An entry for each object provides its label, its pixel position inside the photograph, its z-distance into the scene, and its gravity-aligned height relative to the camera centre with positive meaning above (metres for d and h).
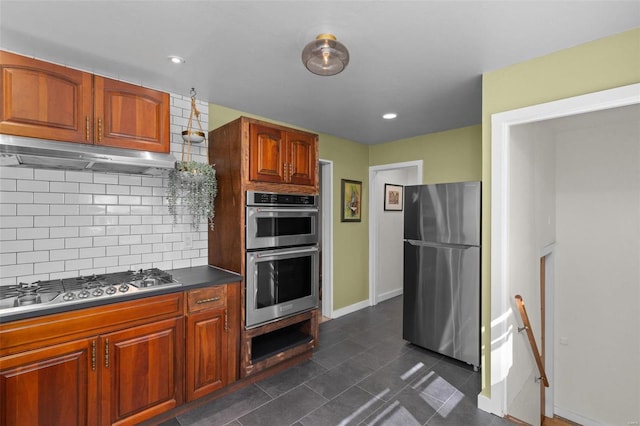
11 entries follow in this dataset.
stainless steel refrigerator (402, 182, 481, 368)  2.83 -0.57
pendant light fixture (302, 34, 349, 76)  1.65 +0.89
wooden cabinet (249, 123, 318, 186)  2.53 +0.52
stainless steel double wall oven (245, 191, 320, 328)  2.49 -0.39
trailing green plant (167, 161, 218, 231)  2.47 +0.20
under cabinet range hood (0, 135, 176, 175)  1.75 +0.36
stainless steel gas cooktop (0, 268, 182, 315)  1.67 -0.50
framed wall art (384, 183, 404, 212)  5.27 +0.30
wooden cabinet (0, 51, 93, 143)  1.73 +0.69
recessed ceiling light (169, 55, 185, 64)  2.02 +1.05
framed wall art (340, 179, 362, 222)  4.27 +0.18
